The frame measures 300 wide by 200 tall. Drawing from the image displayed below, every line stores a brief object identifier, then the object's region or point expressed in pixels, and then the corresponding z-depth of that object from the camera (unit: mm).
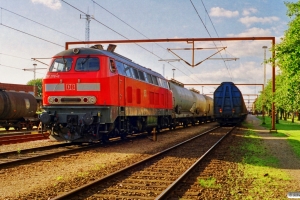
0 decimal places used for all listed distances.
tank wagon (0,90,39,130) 28358
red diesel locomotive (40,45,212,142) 14711
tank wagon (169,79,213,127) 30519
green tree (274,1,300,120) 16906
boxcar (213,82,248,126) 34562
